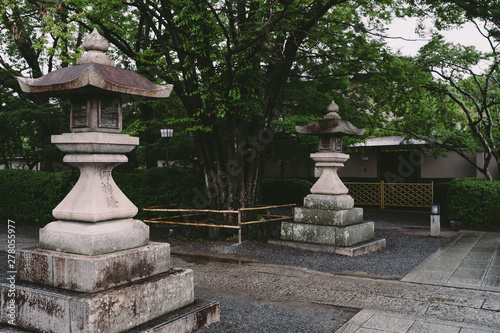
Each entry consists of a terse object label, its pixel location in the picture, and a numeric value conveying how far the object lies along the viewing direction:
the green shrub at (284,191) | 18.56
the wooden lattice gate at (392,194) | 17.72
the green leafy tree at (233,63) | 9.16
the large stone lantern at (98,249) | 3.59
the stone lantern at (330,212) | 8.91
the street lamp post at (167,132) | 12.92
